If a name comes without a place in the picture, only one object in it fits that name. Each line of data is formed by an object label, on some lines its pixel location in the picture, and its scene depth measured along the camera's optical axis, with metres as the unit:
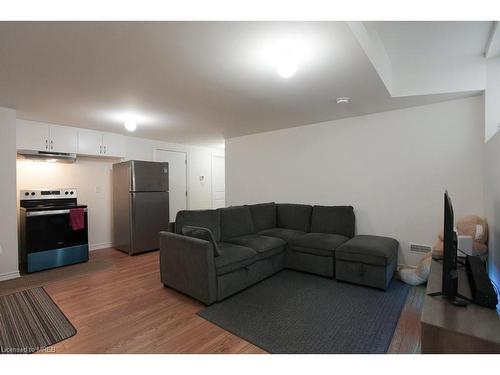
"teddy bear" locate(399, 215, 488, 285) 2.36
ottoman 2.76
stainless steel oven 3.50
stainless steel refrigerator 4.32
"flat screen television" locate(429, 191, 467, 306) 1.49
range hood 3.59
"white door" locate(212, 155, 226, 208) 6.74
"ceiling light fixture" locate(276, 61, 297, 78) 1.98
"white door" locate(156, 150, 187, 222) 5.63
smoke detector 2.89
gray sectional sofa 2.58
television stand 1.18
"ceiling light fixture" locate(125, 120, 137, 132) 3.72
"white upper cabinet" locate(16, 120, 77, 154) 3.62
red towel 3.83
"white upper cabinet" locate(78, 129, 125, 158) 4.21
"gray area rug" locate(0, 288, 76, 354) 1.90
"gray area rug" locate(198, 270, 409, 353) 1.86
